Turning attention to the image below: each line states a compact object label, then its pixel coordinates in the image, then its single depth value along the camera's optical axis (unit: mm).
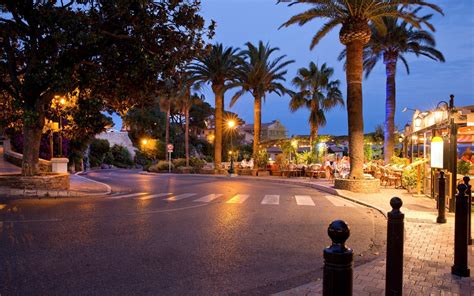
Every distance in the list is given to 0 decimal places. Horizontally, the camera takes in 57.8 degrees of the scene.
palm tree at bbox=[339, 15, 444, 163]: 28141
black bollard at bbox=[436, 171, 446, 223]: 9204
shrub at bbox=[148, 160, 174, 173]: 41616
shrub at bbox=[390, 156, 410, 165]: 22219
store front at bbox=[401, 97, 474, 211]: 11281
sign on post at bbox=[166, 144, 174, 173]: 39766
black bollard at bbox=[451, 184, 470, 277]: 5707
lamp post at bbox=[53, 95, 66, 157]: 19375
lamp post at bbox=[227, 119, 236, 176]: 33781
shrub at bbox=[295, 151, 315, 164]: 33469
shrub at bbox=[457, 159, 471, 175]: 14662
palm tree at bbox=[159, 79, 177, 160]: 47388
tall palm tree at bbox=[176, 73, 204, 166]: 41244
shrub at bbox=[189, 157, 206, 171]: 38162
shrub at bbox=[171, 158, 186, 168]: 42691
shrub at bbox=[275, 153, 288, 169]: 32666
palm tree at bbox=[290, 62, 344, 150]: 39062
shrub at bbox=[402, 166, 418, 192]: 17417
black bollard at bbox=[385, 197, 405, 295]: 4535
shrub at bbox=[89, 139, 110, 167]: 53781
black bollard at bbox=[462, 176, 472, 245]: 6343
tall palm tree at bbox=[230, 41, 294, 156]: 34281
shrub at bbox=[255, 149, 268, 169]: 35250
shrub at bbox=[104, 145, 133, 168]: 57844
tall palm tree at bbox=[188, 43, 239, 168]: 34531
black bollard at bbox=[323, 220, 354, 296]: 2793
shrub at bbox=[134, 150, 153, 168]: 63441
